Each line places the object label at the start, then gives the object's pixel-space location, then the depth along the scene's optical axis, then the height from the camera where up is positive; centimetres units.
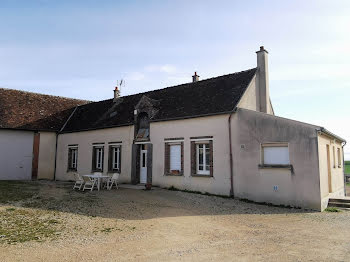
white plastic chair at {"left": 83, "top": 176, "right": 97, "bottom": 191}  1319 -118
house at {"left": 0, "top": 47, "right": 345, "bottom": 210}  1022 +66
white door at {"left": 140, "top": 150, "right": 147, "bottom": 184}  1530 -46
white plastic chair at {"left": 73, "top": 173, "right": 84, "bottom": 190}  1352 -106
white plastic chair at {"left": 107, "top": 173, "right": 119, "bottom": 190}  1375 -105
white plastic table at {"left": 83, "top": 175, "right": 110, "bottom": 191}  1335 -100
